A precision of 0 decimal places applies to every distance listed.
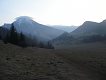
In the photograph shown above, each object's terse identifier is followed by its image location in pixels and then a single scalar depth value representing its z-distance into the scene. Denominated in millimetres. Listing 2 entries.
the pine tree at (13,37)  41193
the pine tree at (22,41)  40419
